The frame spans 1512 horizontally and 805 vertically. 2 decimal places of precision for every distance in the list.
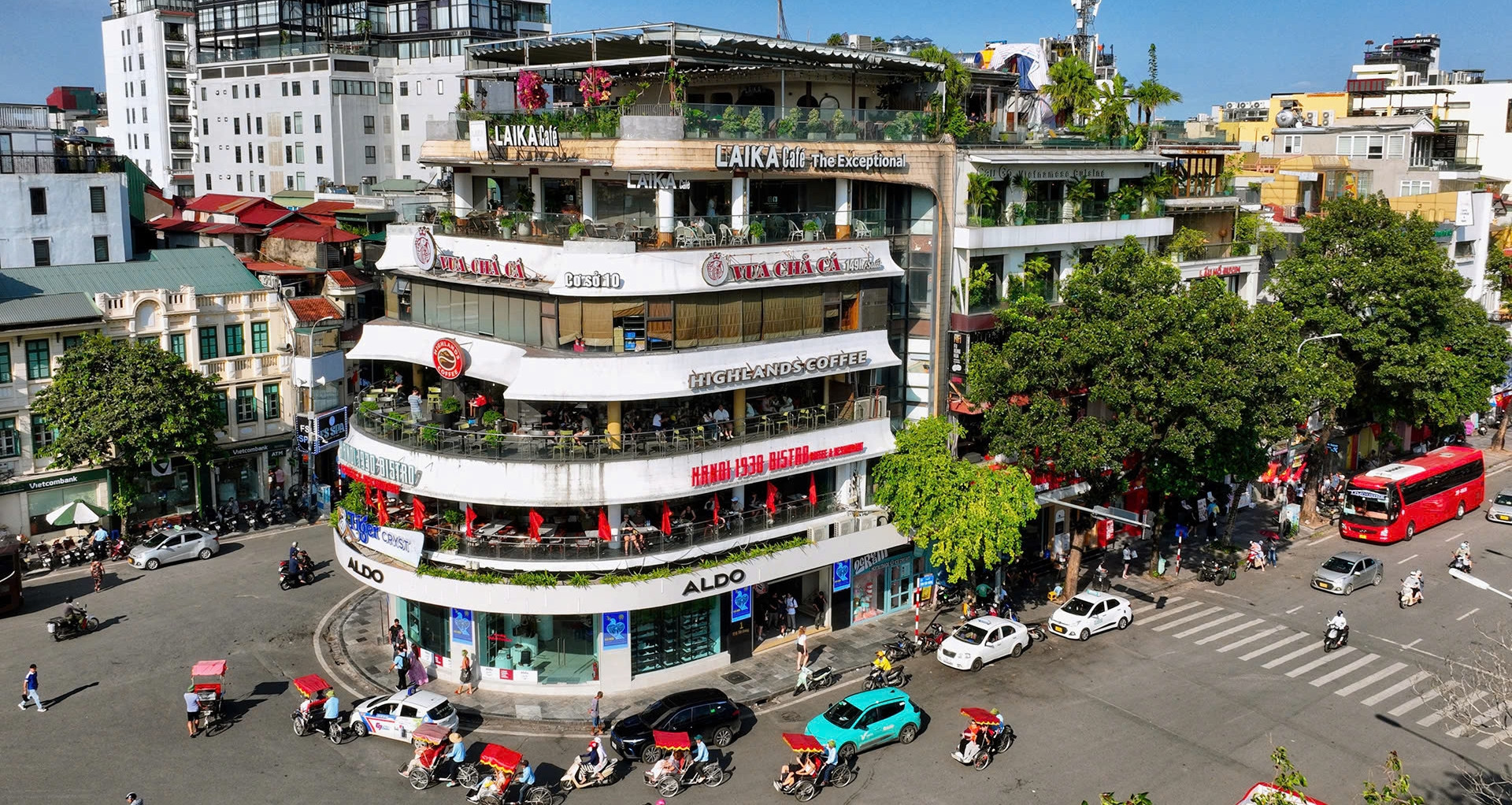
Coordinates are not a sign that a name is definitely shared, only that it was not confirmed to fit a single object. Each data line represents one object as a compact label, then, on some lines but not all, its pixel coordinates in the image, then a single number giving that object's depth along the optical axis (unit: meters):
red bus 57.53
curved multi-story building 39.09
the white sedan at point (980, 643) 42.06
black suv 35.38
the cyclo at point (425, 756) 33.66
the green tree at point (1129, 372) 43.78
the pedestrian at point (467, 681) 40.66
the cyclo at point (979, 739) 34.88
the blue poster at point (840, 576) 45.00
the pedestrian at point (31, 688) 38.09
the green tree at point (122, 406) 51.56
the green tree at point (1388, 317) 58.22
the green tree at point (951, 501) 42.81
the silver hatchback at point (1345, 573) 50.41
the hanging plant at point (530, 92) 42.81
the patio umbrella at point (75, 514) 53.34
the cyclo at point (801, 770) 33.19
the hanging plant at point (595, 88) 41.81
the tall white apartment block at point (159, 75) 106.44
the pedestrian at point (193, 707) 36.38
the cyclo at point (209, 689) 36.91
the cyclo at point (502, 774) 32.28
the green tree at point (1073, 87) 54.78
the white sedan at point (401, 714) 36.19
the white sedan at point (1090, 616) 45.00
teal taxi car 35.31
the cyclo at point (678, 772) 33.44
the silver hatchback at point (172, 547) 52.72
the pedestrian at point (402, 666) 39.88
